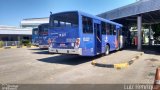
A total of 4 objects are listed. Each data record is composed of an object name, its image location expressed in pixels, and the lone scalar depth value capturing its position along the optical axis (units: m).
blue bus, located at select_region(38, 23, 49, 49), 12.16
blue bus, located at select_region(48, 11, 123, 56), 6.79
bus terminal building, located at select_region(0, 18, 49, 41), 23.93
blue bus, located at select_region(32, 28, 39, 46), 14.44
